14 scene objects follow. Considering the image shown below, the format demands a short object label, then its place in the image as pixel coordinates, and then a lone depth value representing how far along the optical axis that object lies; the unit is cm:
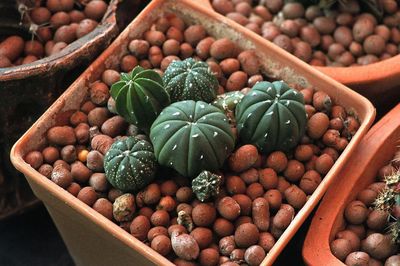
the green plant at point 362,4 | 67
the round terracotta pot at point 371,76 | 62
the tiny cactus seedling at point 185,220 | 54
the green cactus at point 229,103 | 58
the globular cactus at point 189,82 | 57
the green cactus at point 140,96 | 56
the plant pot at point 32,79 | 58
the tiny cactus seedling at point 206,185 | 54
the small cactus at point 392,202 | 54
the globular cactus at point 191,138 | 54
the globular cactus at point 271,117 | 56
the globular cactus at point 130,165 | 54
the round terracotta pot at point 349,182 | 54
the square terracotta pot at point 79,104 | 54
